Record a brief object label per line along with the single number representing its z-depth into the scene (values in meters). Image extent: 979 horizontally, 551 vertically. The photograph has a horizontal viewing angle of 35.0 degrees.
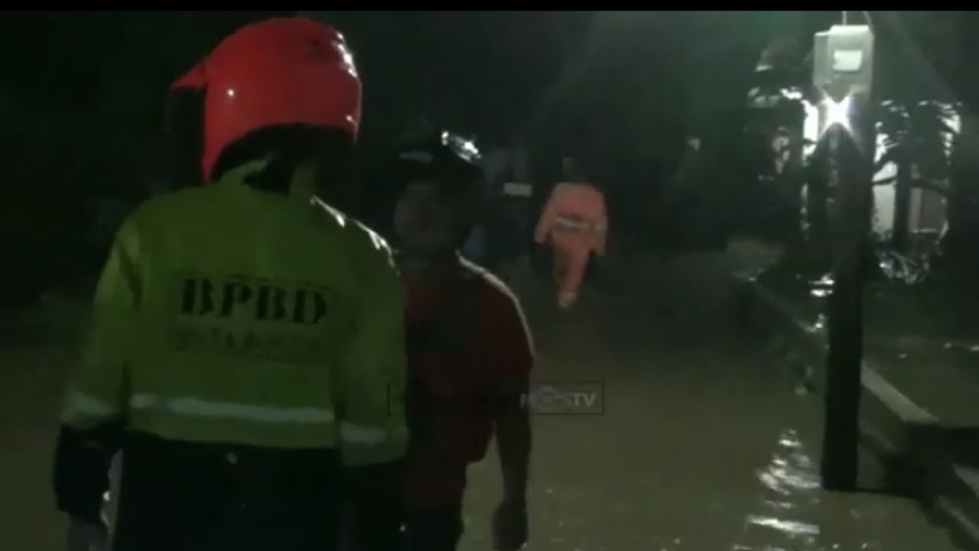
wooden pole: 5.88
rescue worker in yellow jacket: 3.23
